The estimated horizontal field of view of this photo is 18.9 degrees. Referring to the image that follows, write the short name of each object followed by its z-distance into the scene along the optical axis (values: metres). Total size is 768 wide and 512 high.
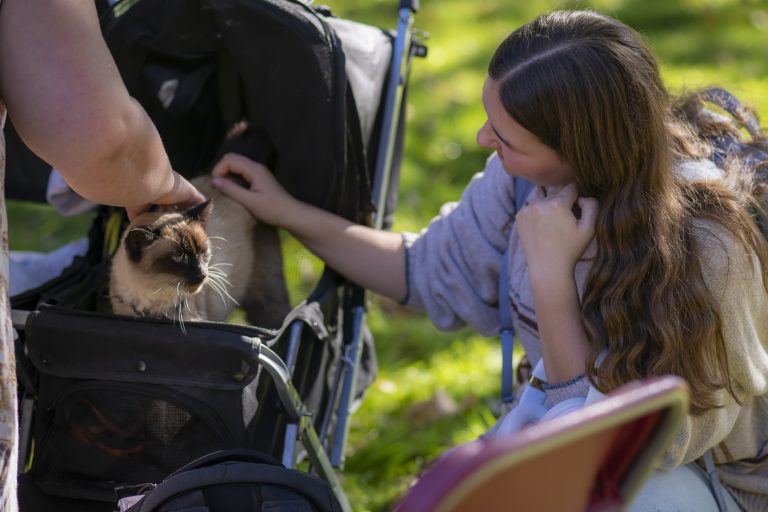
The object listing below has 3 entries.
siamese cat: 3.05
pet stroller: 2.87
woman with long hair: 2.83
